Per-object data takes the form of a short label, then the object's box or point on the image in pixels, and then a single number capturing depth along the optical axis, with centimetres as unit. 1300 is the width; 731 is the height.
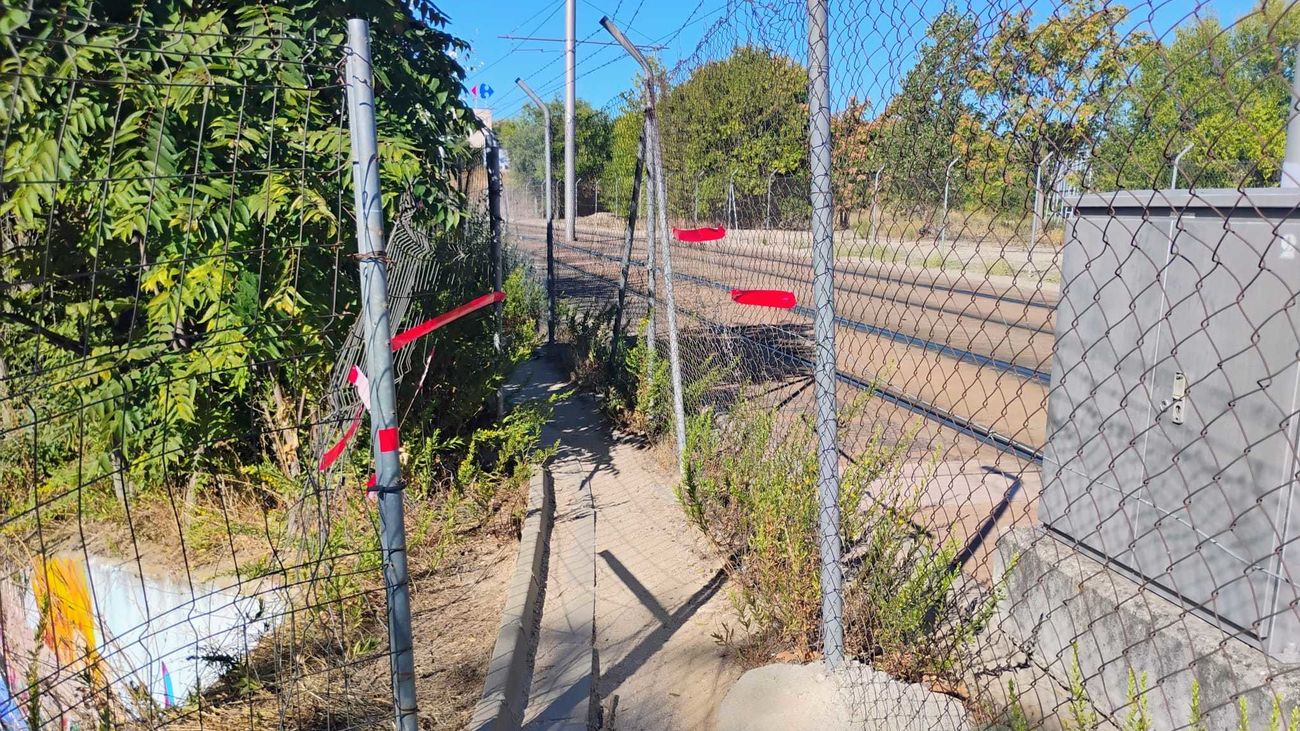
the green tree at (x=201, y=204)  392
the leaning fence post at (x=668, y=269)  595
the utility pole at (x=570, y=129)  2009
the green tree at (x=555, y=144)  3012
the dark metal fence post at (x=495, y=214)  732
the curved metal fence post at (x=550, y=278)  1093
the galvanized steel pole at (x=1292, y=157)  235
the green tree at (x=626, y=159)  963
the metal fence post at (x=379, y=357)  237
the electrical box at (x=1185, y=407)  233
